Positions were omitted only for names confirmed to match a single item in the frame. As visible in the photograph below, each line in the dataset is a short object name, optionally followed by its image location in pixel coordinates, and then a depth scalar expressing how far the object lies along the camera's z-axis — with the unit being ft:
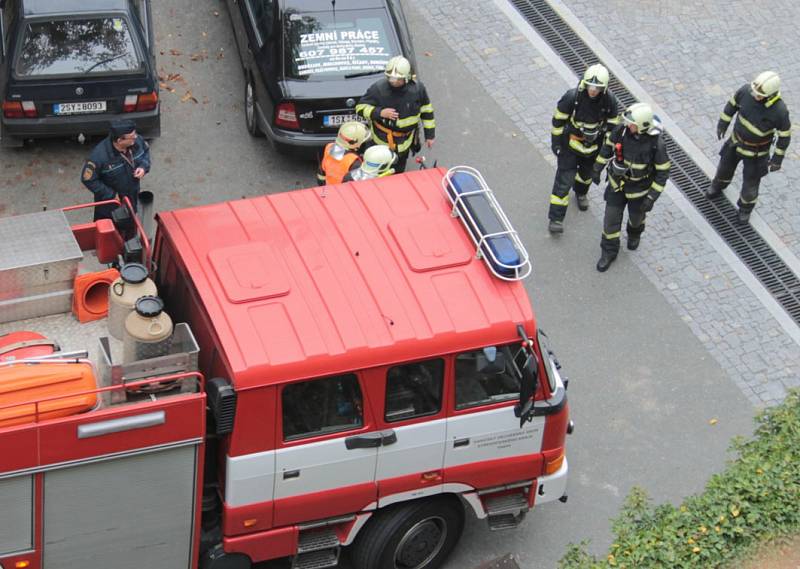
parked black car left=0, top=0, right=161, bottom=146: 67.25
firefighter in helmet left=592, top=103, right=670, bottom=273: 62.78
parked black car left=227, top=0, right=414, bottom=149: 68.35
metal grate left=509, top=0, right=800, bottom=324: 67.48
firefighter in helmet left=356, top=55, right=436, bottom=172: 64.44
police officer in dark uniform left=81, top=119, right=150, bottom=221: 57.68
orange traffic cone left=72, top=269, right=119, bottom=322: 45.96
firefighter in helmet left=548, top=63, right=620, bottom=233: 64.99
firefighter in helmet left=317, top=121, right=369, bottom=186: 58.87
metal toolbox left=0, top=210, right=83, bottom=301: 45.29
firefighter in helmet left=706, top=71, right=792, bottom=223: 66.20
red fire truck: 40.81
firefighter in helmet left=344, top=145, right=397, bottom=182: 57.69
